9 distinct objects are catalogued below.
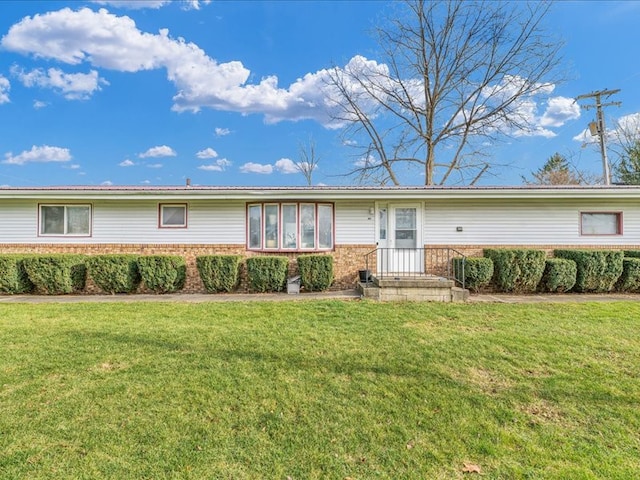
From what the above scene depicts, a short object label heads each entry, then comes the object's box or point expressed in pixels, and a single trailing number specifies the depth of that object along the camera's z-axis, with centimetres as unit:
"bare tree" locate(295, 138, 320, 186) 3039
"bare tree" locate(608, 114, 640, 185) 2209
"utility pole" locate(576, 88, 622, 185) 1766
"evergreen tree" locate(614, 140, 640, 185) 2162
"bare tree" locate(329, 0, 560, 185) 1789
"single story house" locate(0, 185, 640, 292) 942
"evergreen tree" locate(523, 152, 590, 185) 2733
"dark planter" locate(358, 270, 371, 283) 881
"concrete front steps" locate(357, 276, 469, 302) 760
